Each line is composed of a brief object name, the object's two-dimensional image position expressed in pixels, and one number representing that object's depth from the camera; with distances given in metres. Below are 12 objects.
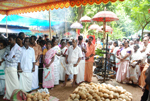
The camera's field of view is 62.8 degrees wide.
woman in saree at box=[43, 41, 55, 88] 4.25
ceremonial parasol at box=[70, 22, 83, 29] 10.87
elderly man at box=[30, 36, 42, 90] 4.18
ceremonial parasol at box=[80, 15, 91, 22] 10.10
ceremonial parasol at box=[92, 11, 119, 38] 5.15
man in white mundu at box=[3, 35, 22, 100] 3.37
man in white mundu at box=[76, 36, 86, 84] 4.93
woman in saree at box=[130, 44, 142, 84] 4.78
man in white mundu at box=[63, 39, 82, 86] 4.45
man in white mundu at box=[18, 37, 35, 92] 3.68
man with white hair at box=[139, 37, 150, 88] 4.43
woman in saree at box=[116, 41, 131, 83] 4.94
